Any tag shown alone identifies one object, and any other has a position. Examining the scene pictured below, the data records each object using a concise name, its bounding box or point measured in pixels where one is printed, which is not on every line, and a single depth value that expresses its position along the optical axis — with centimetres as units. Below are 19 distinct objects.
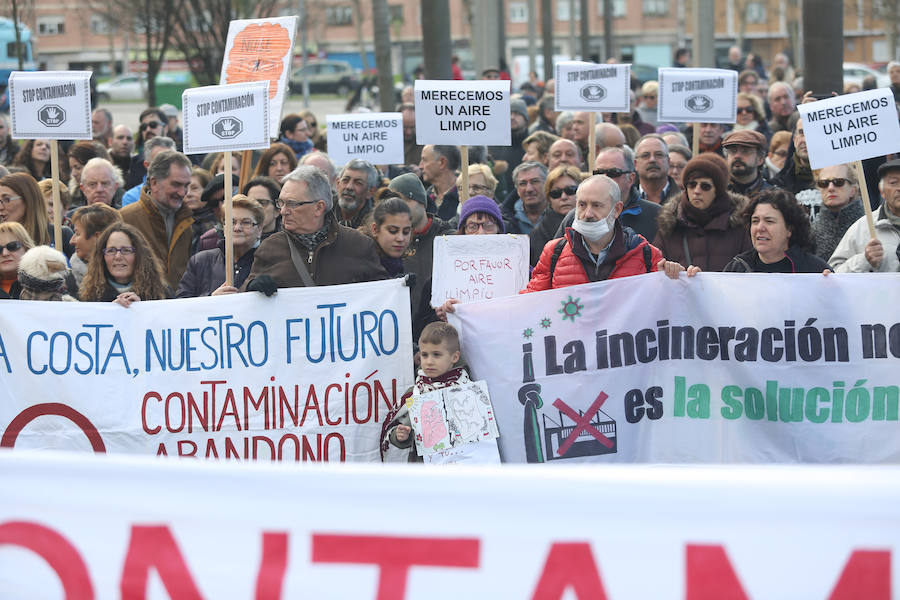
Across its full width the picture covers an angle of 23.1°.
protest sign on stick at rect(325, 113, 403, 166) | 1628
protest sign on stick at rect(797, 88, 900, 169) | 1098
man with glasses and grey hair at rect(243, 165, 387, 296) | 998
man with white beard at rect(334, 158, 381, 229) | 1347
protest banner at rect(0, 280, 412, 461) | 987
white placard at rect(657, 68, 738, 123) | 1611
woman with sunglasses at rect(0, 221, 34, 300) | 1098
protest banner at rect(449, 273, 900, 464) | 951
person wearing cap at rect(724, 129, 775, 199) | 1404
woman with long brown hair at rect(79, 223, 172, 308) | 1040
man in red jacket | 958
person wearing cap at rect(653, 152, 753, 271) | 1101
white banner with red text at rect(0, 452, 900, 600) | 466
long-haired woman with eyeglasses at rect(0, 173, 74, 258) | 1267
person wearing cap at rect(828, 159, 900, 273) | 1017
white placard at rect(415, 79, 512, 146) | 1312
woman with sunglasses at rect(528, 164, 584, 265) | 1282
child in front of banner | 938
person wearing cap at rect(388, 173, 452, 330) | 1155
